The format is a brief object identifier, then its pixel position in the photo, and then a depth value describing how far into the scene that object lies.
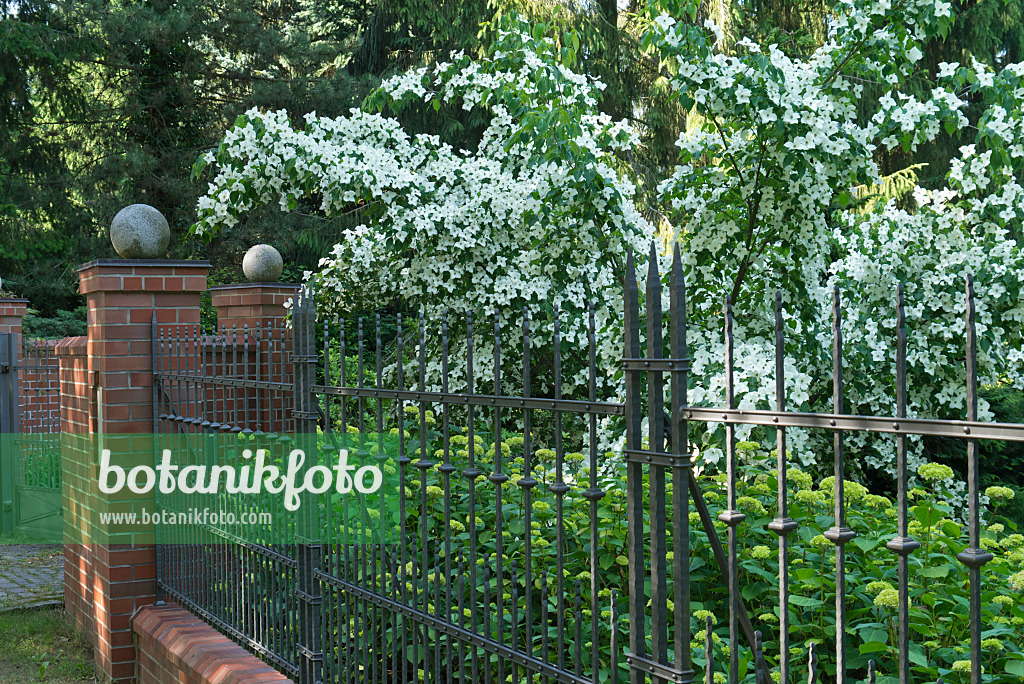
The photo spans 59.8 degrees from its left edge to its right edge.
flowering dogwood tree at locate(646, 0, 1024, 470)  4.62
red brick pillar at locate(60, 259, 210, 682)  5.04
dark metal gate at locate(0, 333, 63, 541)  9.13
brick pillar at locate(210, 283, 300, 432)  5.63
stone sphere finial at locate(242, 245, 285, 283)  5.93
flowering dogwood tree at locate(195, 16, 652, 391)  5.24
